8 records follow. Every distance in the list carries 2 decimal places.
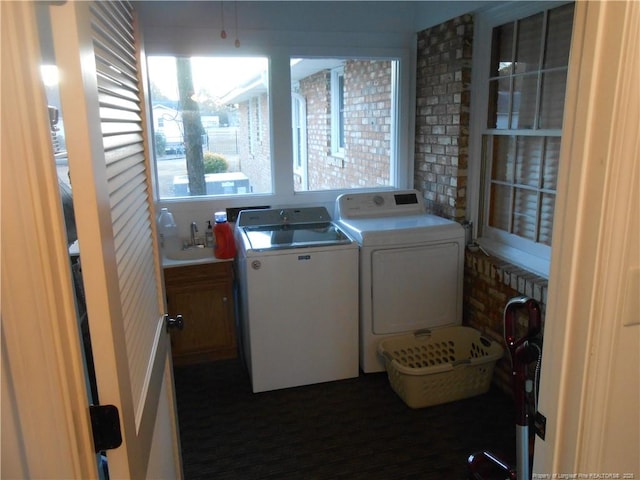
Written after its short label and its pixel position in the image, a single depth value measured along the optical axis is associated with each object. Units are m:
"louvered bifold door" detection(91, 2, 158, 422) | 0.99
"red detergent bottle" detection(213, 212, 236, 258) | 3.23
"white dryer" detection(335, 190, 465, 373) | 3.01
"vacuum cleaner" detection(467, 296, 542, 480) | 1.69
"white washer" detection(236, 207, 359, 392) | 2.85
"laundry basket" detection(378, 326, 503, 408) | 2.73
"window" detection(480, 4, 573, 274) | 2.64
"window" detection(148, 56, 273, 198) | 3.34
